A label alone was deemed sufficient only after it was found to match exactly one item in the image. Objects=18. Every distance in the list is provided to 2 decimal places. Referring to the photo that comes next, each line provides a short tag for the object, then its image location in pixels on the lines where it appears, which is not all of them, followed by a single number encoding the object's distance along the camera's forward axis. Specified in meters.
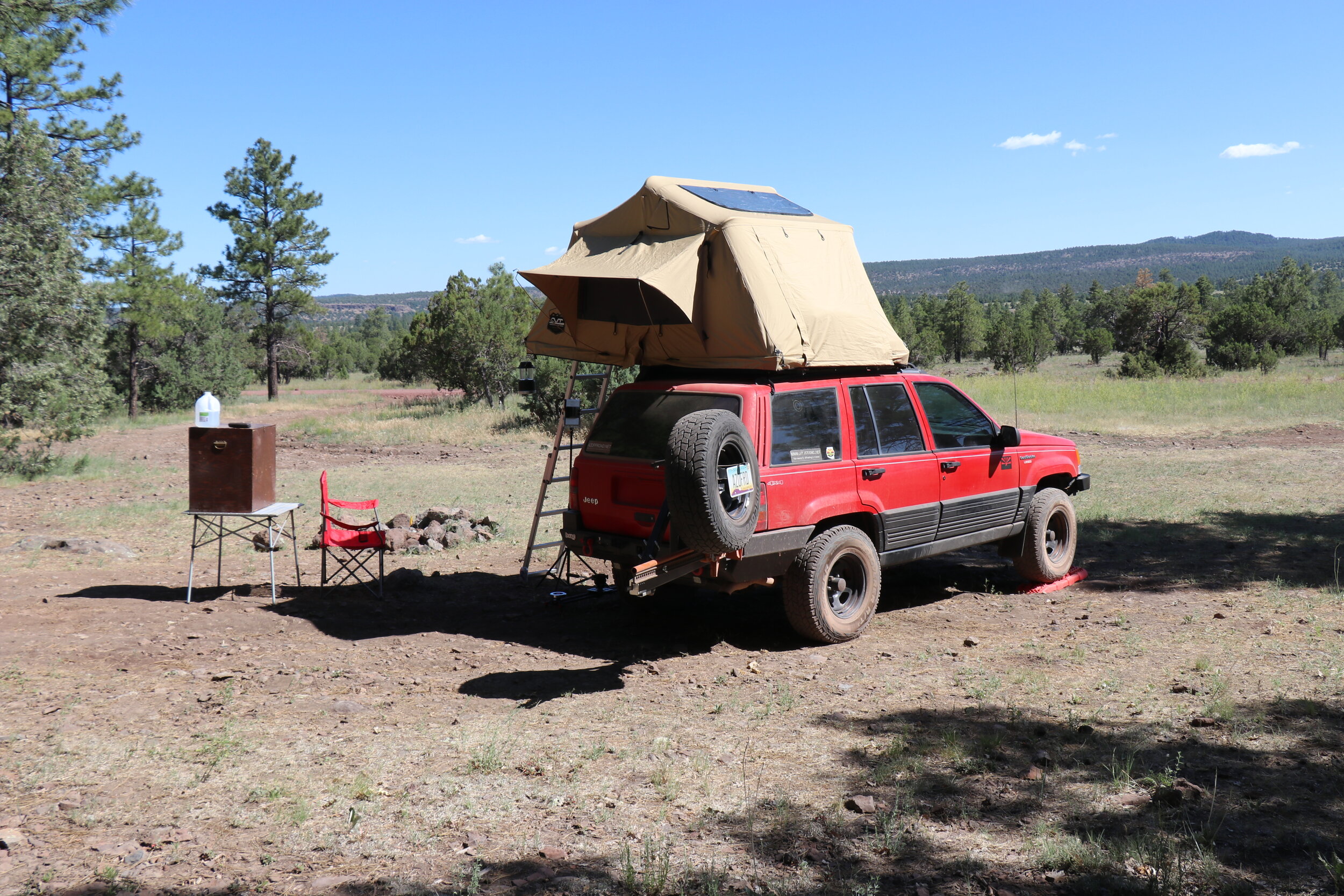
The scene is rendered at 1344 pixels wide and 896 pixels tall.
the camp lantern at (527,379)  8.38
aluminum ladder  8.10
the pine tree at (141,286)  33.03
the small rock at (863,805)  4.07
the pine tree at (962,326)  66.69
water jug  8.22
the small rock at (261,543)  9.75
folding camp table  7.81
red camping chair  8.09
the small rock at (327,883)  3.44
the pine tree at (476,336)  33.12
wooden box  7.75
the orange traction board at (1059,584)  8.45
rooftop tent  6.76
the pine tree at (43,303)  14.92
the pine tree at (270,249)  45.22
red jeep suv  5.94
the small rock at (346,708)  5.41
